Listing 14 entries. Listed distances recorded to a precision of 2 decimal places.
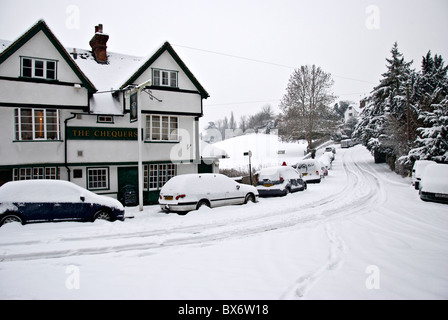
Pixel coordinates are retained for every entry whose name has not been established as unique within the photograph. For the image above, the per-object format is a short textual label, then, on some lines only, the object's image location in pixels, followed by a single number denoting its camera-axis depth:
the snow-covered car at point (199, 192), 12.63
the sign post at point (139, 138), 13.93
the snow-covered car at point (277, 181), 17.67
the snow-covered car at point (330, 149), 53.26
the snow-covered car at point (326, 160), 36.05
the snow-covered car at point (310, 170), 25.36
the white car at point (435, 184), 14.46
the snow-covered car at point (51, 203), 9.81
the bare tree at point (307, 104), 42.75
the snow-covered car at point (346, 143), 67.25
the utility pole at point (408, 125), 27.22
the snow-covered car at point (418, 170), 19.69
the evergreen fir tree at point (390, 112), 30.81
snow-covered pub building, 14.36
